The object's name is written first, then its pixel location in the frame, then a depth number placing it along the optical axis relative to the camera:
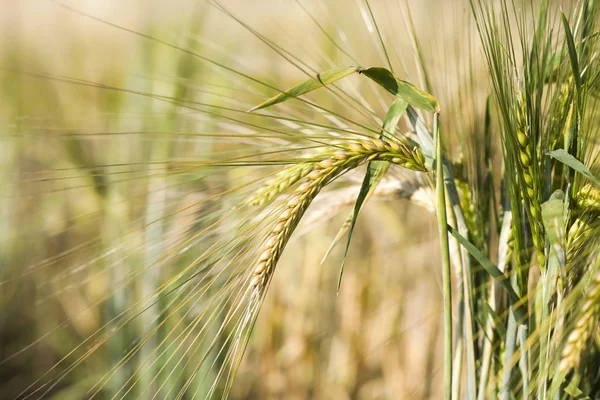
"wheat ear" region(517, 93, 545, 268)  0.72
